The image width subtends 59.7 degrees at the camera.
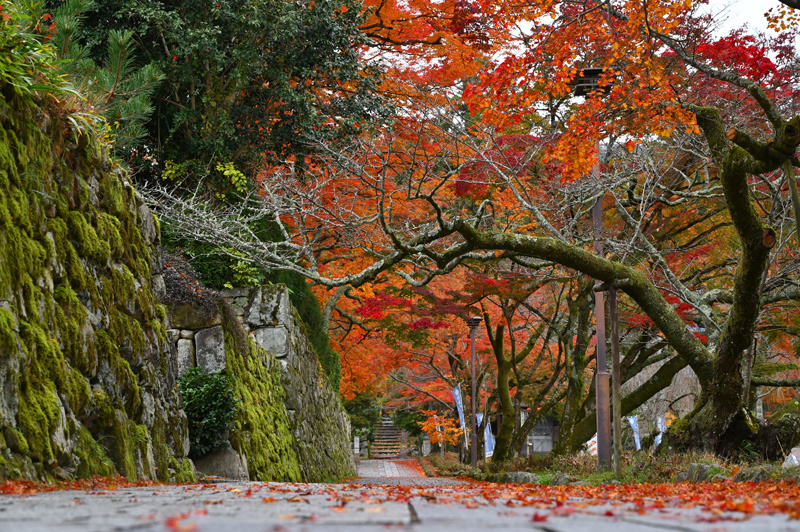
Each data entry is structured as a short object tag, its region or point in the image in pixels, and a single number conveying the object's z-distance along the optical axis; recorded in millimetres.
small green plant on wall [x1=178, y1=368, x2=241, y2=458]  10312
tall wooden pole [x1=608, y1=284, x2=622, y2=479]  9195
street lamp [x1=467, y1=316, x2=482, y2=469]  19444
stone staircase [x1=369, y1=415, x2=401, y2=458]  44500
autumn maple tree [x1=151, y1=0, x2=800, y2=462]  9039
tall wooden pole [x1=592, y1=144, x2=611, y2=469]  10320
